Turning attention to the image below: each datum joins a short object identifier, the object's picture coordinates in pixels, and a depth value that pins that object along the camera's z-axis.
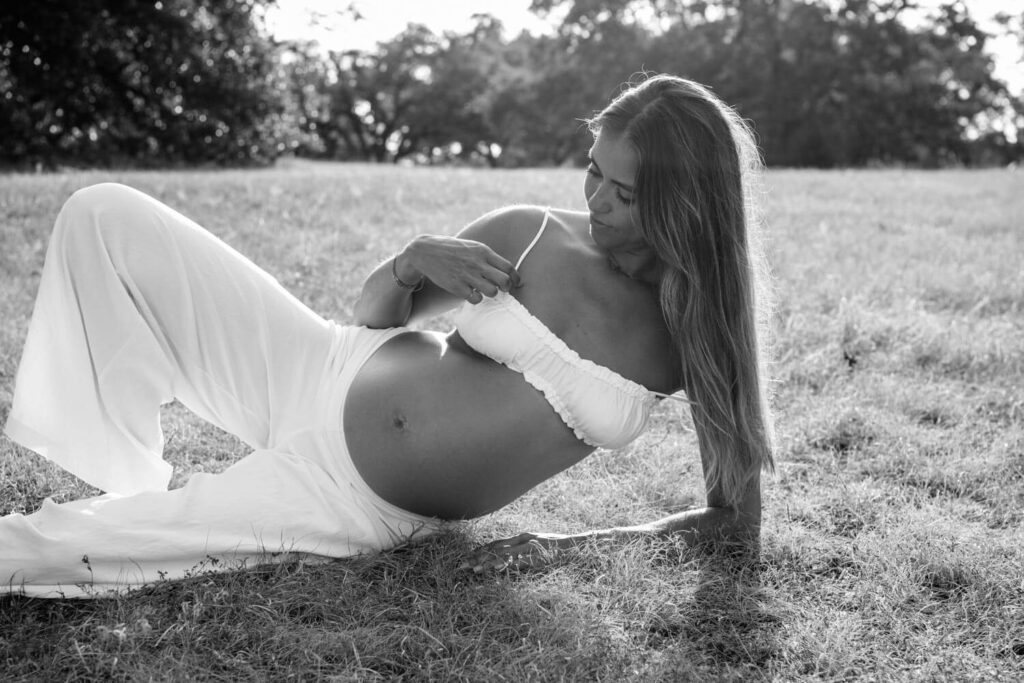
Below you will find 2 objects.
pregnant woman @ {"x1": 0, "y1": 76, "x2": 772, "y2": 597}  2.90
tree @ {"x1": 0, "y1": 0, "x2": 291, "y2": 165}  12.97
